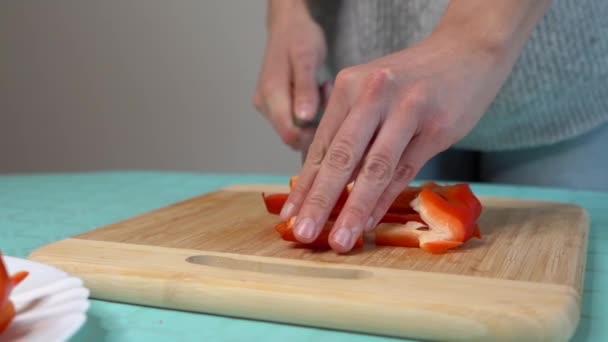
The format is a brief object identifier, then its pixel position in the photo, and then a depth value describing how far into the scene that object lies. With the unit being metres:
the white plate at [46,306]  0.56
